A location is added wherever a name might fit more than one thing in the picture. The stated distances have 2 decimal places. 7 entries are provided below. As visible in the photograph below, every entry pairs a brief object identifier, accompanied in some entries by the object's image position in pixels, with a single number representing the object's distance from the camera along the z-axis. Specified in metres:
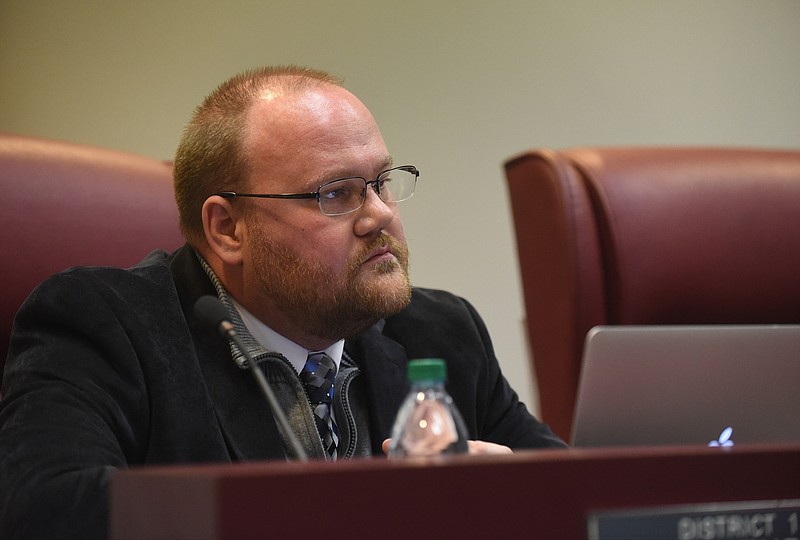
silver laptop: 3.93
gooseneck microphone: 3.85
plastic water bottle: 3.76
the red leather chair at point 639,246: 4.23
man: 3.99
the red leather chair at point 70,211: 4.09
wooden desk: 2.95
